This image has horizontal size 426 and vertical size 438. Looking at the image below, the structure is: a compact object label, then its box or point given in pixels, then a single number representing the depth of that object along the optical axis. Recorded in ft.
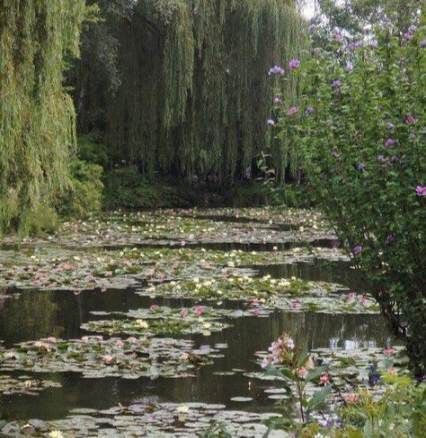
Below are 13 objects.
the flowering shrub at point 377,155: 26.76
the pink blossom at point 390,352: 31.96
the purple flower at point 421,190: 24.16
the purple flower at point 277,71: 31.01
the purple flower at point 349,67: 31.35
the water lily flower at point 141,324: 43.88
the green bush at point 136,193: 145.79
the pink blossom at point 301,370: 20.20
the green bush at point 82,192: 113.09
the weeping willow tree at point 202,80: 135.95
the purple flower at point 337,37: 32.03
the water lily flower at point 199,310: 47.75
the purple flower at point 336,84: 30.76
